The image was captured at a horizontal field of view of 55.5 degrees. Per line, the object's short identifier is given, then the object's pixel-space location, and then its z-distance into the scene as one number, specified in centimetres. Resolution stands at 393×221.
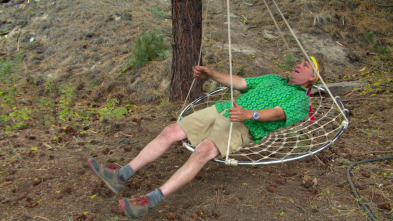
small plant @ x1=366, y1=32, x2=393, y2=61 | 612
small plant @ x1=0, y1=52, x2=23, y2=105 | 466
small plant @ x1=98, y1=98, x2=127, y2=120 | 452
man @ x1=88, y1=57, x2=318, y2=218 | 262
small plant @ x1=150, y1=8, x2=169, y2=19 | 668
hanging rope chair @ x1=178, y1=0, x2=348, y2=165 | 269
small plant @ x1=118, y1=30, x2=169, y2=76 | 535
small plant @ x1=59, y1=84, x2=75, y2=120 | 449
